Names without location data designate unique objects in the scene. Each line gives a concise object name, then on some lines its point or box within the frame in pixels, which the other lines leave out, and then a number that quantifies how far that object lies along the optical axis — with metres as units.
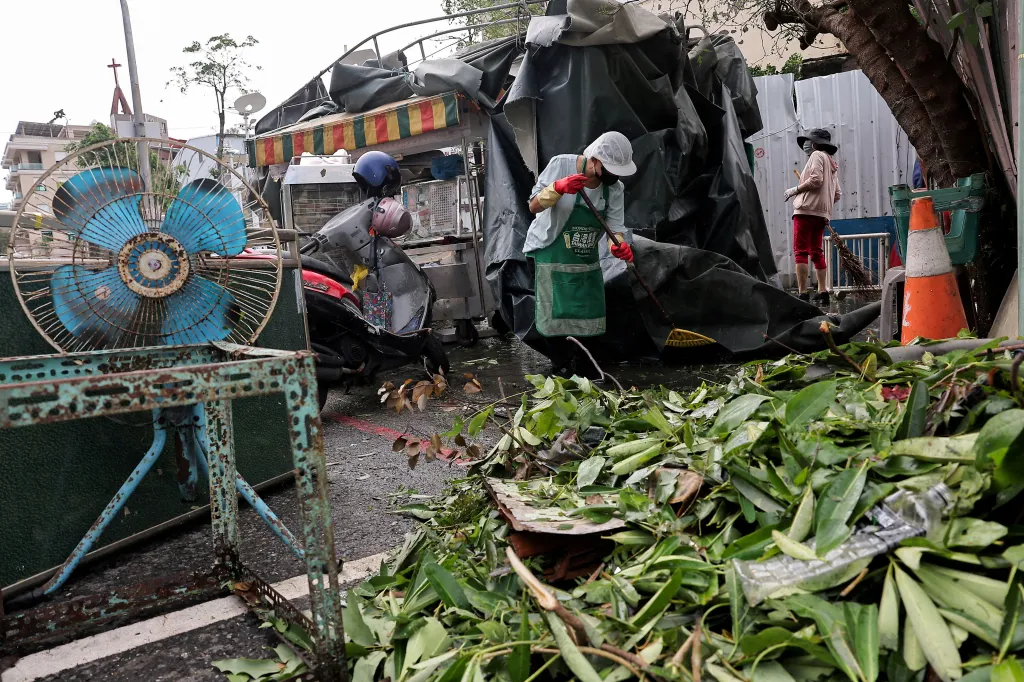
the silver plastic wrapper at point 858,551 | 1.71
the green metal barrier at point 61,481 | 2.89
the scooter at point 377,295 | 6.41
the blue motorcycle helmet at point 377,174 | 7.51
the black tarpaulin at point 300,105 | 12.46
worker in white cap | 6.02
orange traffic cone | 4.52
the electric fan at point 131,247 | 2.66
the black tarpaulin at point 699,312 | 6.69
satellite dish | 13.87
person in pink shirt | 9.65
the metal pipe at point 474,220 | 9.17
